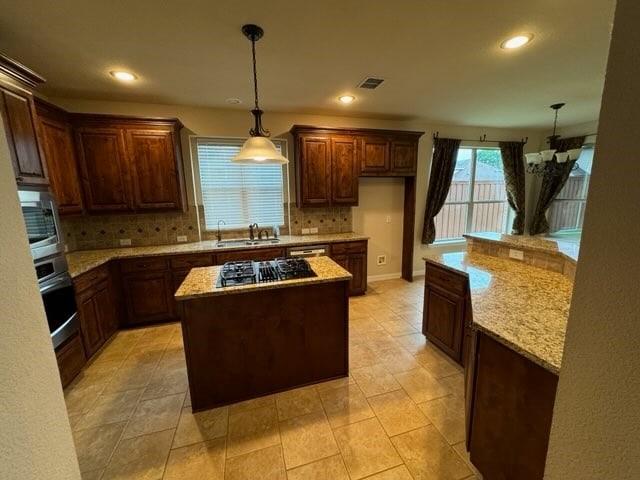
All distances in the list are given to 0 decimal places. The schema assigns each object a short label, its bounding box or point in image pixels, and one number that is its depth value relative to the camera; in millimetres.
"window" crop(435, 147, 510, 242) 5164
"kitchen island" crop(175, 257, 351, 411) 1943
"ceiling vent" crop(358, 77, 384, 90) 2771
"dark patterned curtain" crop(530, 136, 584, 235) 5047
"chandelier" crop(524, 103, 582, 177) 3598
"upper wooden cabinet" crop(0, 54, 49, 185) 1880
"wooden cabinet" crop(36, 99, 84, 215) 2621
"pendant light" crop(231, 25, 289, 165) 2055
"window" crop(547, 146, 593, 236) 5105
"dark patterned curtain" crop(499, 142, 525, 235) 5203
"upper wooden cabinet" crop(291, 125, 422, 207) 3807
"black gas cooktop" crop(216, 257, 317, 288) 2055
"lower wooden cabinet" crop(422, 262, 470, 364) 2344
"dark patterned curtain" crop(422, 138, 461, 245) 4738
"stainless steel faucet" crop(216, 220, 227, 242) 3905
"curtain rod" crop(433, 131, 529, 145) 4727
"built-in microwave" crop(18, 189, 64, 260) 1983
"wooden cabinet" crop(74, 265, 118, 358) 2526
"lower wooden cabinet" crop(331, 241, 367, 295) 3910
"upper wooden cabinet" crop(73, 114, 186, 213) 3059
